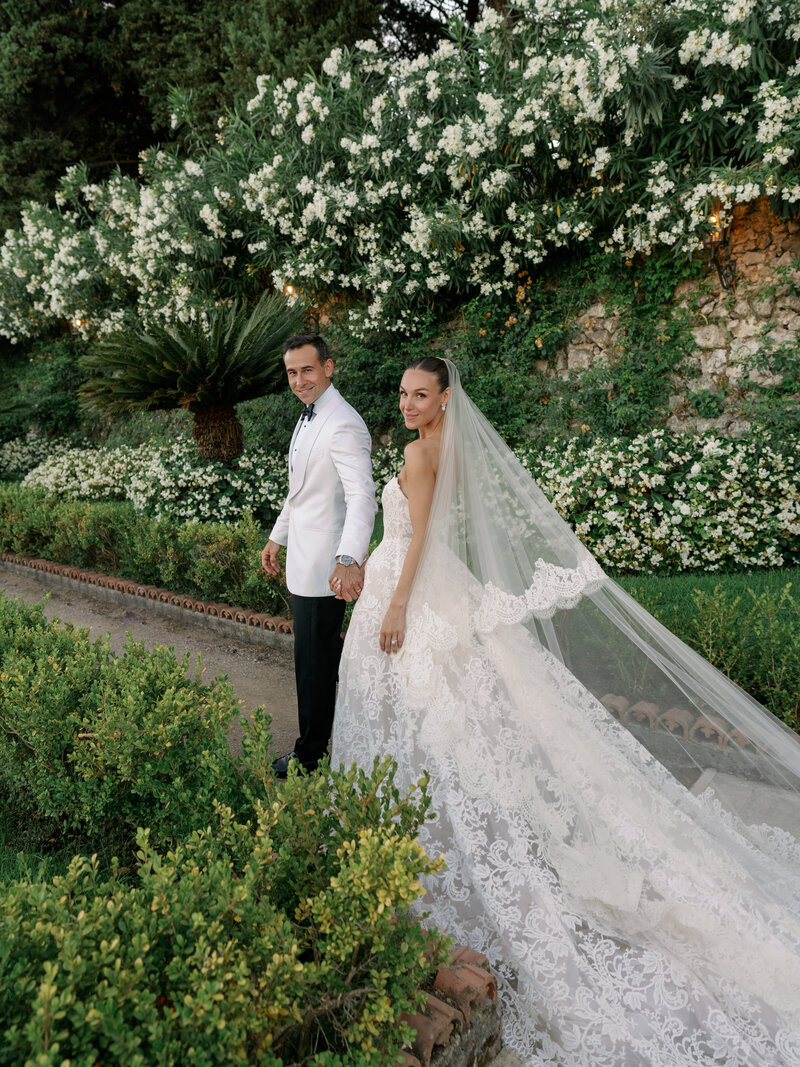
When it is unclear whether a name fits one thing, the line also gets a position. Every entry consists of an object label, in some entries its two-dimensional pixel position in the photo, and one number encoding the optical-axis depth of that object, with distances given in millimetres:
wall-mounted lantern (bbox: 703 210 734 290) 6742
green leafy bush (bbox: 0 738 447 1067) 1146
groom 2928
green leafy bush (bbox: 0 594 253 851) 2121
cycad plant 6598
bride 1831
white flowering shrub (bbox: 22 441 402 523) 7406
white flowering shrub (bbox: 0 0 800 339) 6246
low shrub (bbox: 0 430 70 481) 13820
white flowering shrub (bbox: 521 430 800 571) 5715
